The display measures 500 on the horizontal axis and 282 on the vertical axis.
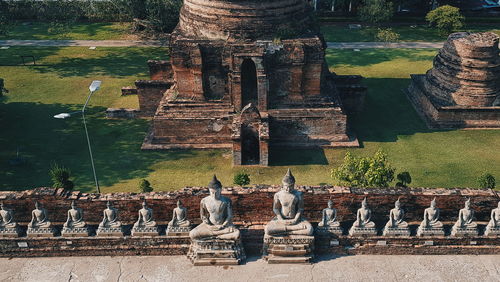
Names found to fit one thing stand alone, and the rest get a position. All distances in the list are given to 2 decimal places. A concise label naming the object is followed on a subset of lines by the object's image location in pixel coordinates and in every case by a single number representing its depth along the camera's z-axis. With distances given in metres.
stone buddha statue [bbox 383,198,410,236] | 14.07
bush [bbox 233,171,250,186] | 19.64
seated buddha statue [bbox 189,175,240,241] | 13.15
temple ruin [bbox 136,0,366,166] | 22.86
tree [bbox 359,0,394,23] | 37.88
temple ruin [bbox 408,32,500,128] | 25.28
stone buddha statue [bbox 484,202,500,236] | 14.12
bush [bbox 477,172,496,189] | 19.17
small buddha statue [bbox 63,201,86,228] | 14.19
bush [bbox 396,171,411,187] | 19.52
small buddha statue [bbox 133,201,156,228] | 14.13
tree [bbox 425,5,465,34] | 37.31
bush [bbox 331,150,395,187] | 17.80
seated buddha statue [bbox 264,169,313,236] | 13.23
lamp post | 18.52
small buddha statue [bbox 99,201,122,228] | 14.18
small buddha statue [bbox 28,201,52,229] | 14.17
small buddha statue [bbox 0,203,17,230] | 14.22
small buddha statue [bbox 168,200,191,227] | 14.06
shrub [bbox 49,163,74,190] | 19.16
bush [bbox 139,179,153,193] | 19.22
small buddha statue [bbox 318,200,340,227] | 14.09
